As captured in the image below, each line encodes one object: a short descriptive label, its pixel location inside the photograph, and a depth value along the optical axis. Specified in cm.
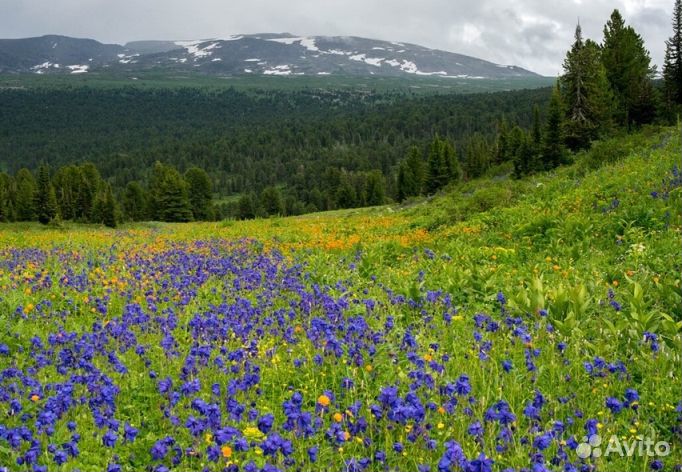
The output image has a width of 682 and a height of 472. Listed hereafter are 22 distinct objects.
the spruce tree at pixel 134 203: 11150
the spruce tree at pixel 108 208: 8050
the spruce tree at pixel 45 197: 8209
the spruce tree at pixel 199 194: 11294
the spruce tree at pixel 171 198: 9894
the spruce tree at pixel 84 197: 9094
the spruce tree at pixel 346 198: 11956
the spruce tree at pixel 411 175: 10551
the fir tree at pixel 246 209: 13425
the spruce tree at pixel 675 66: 5647
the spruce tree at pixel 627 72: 5244
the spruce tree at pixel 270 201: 12606
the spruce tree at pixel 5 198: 9184
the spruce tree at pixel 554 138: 4441
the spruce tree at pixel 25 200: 9188
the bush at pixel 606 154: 2208
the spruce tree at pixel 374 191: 11838
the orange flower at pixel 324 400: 372
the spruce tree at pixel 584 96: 4616
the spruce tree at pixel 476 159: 10719
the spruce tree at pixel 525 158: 4319
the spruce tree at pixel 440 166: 8944
